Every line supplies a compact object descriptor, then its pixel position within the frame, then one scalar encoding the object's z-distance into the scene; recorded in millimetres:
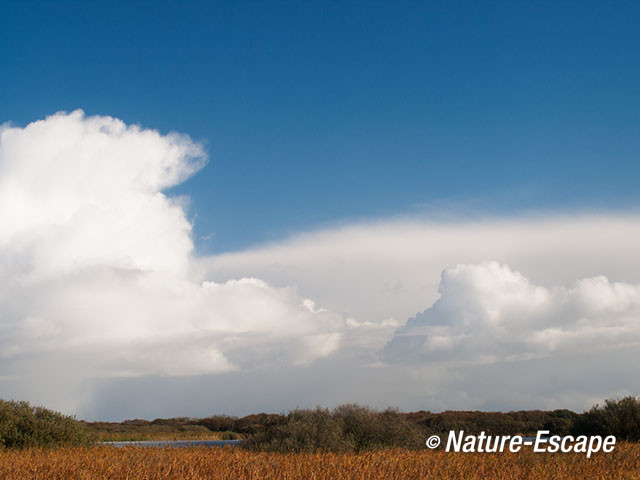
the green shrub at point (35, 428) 22234
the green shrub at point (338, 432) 21000
